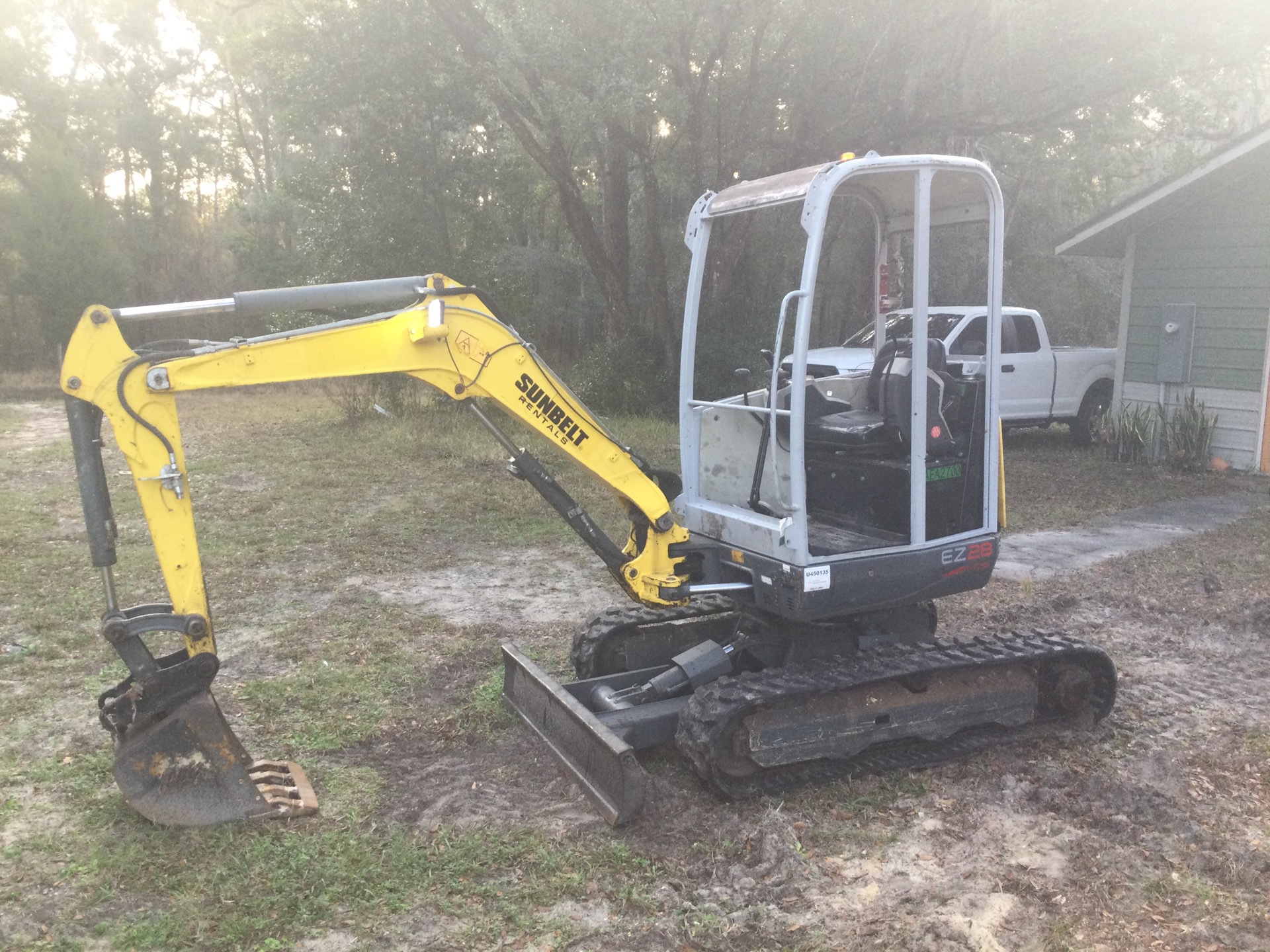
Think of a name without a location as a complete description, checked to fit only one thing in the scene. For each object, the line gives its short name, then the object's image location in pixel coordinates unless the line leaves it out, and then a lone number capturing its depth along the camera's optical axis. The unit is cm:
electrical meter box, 1308
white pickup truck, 1491
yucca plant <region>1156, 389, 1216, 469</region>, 1286
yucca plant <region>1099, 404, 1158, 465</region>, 1348
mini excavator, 408
